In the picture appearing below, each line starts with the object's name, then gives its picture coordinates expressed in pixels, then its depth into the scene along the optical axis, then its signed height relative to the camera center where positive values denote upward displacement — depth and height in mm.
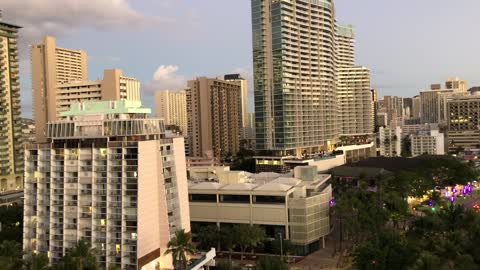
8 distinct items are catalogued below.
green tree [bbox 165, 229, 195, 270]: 66438 -15242
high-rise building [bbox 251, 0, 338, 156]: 174250 +20283
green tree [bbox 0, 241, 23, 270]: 59544 -14557
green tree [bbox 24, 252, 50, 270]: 59281 -15211
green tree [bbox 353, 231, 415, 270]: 61531 -15774
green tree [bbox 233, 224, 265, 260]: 81106 -16876
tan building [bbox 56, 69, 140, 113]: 187125 +17919
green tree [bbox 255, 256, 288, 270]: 63000 -16978
